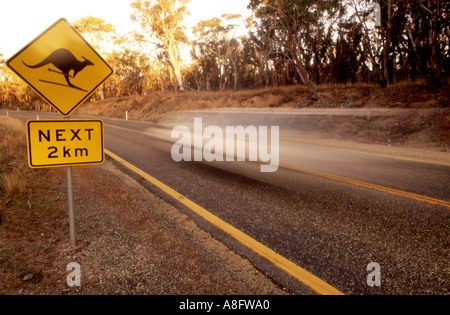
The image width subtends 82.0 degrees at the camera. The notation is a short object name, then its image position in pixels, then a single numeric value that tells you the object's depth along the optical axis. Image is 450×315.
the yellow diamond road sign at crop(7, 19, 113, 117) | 2.51
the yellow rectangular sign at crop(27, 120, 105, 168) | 2.54
